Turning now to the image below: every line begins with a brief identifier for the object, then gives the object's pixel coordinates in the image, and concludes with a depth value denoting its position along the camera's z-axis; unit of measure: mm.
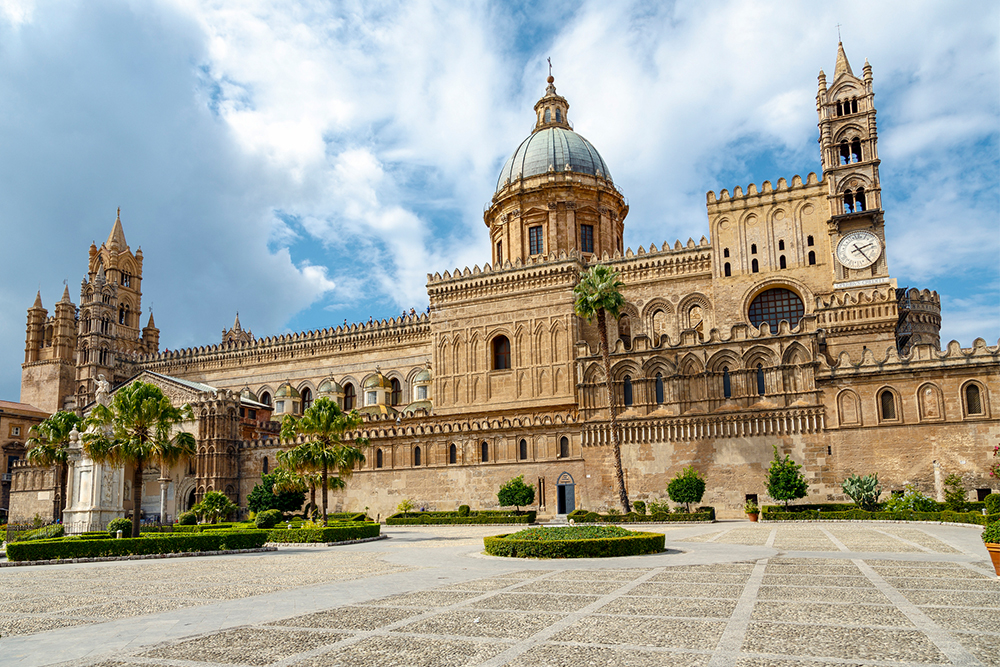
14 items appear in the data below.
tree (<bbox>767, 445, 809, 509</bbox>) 37656
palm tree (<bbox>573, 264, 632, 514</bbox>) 43094
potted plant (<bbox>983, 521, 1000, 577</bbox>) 14162
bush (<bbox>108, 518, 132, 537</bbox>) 34000
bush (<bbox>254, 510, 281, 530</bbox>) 36906
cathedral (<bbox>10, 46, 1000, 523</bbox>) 39625
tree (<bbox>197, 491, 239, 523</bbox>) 47000
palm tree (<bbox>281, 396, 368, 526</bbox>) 39531
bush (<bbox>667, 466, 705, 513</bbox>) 39312
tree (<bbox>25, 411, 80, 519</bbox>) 47094
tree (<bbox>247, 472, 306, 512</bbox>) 48719
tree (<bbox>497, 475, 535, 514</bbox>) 43469
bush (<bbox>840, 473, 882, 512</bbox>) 37031
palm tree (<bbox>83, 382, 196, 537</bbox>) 32688
